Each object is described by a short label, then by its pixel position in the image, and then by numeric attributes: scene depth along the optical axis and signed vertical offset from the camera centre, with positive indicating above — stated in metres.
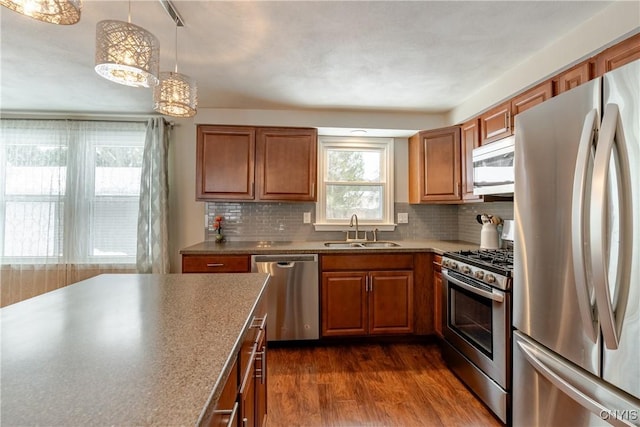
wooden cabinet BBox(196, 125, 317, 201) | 2.87 +0.58
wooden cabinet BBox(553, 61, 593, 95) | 1.58 +0.85
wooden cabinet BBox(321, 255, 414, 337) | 2.63 -0.73
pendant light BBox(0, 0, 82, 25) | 0.91 +0.69
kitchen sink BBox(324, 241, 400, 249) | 3.00 -0.25
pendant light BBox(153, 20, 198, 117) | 1.52 +0.69
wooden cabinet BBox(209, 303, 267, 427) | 0.73 -0.55
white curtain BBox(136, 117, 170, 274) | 3.04 +0.14
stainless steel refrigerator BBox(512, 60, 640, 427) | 1.00 -0.14
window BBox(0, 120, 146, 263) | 3.13 +0.29
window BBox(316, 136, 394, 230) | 3.31 +0.47
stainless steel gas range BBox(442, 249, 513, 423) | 1.66 -0.67
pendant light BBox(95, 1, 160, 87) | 1.13 +0.69
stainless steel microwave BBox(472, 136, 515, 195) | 1.96 +0.41
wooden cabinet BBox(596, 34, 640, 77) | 1.36 +0.84
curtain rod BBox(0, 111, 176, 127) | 3.16 +1.16
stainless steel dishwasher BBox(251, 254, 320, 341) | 2.60 -0.71
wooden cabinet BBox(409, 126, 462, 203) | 2.79 +0.57
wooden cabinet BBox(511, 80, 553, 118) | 1.83 +0.85
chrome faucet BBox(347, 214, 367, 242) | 3.20 -0.15
